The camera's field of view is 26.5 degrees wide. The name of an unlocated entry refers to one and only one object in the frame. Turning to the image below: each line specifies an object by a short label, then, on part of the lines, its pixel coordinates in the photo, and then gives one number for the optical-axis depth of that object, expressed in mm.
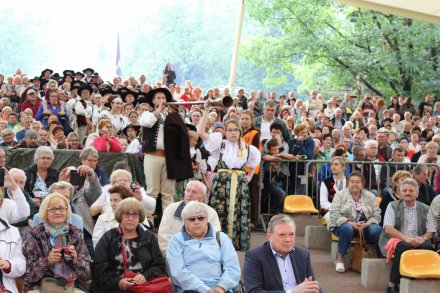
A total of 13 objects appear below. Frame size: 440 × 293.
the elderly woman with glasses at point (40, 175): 9961
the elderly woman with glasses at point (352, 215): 10734
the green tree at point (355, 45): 27688
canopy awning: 15680
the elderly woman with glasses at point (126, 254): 7738
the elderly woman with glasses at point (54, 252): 7535
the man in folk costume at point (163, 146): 10984
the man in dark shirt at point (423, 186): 11555
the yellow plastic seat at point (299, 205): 12539
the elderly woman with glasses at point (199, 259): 7773
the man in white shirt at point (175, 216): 8727
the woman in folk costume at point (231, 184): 10695
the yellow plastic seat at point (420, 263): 9430
